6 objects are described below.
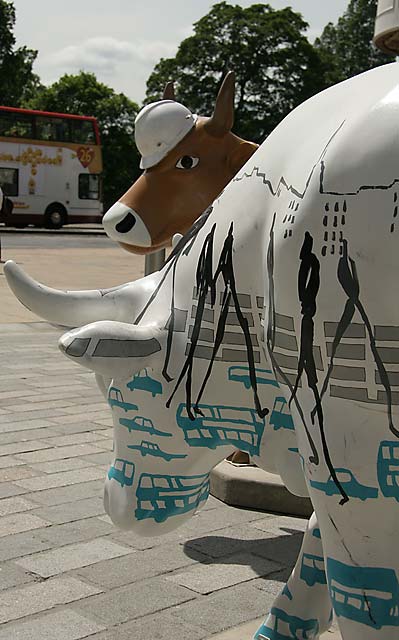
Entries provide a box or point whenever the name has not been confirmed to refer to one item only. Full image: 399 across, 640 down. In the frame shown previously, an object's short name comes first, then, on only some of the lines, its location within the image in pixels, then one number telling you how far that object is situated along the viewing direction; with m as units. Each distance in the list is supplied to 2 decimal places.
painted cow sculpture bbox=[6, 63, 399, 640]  1.66
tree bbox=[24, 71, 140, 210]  45.78
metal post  5.96
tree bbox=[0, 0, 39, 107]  45.44
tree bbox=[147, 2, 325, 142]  41.25
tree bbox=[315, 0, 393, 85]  46.84
